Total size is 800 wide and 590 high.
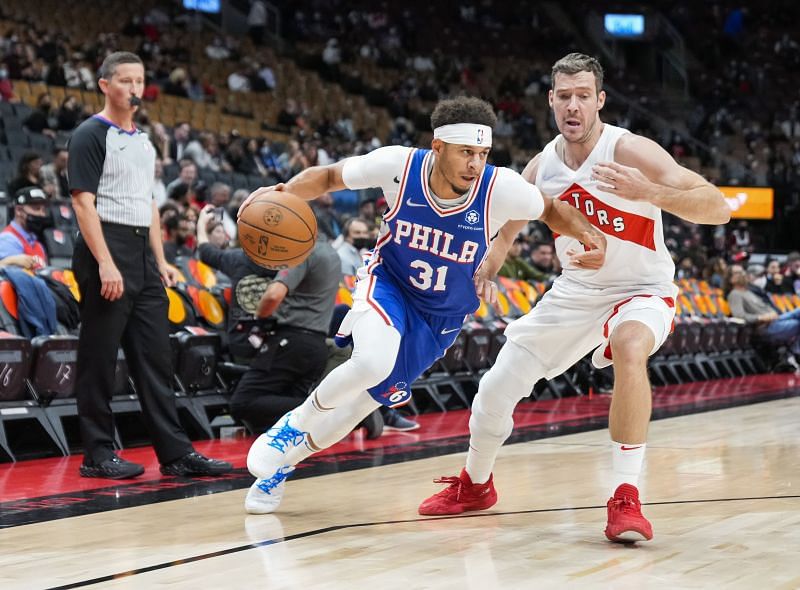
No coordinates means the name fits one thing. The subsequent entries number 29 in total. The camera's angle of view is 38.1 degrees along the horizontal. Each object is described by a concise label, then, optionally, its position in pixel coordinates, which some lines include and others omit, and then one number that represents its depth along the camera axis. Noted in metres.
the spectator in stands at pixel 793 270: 19.16
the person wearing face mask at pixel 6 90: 14.47
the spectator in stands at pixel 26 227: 7.29
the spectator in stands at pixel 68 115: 13.57
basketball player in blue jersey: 4.37
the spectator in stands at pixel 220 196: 9.64
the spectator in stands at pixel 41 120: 13.20
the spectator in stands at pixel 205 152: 14.20
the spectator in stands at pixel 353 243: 8.98
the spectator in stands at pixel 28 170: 8.21
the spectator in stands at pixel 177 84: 18.12
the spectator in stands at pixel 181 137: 14.43
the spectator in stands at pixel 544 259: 12.11
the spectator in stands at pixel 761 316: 15.72
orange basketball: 4.43
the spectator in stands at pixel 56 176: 10.27
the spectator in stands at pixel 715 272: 17.67
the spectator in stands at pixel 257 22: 24.06
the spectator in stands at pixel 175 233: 8.52
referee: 5.46
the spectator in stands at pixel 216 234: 8.31
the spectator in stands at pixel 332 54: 23.94
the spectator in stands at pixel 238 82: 20.48
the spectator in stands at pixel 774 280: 18.41
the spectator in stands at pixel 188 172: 10.39
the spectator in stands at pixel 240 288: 7.14
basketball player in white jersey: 4.14
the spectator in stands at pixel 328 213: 11.46
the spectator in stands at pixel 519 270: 11.62
